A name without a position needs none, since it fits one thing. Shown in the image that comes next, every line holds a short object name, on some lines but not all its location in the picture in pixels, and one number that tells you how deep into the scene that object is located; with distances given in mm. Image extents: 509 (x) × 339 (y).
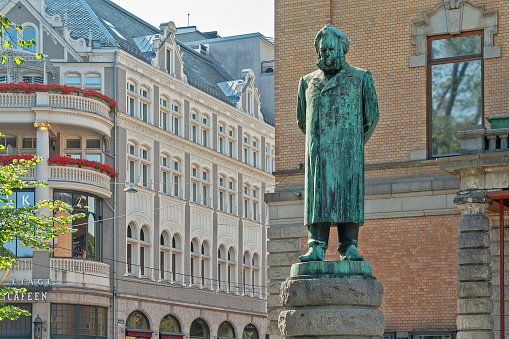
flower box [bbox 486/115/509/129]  20953
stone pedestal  10922
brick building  24047
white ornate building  45281
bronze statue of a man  11508
